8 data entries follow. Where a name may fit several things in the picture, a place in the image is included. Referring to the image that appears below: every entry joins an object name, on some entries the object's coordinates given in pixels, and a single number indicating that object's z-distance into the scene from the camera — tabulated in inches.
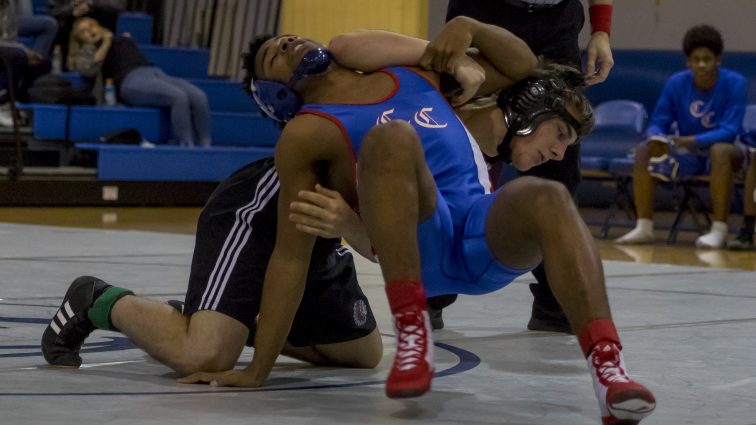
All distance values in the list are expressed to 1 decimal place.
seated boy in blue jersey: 594.5
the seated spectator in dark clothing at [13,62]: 746.2
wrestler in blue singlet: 199.5
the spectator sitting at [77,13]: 831.1
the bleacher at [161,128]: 778.2
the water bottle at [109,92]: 806.1
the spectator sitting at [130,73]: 803.4
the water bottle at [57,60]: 820.0
